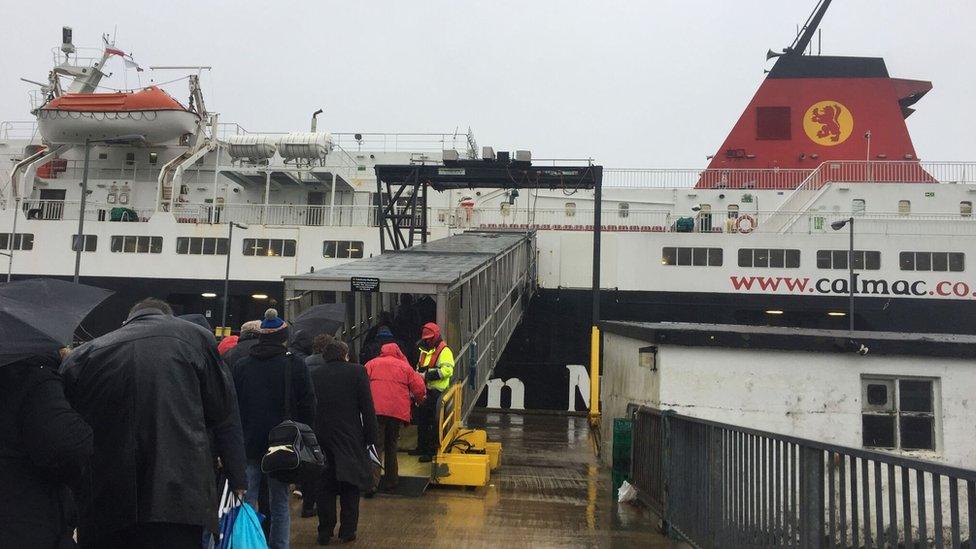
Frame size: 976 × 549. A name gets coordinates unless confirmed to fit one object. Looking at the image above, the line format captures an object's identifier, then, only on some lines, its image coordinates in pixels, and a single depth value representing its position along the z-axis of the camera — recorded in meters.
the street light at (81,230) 20.58
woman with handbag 4.41
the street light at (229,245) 20.67
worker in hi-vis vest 7.39
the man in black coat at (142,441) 2.69
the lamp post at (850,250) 17.73
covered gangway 8.29
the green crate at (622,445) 7.31
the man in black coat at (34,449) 2.35
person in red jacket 6.45
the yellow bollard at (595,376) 14.12
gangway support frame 16.62
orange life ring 21.78
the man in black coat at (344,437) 5.20
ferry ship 20.17
